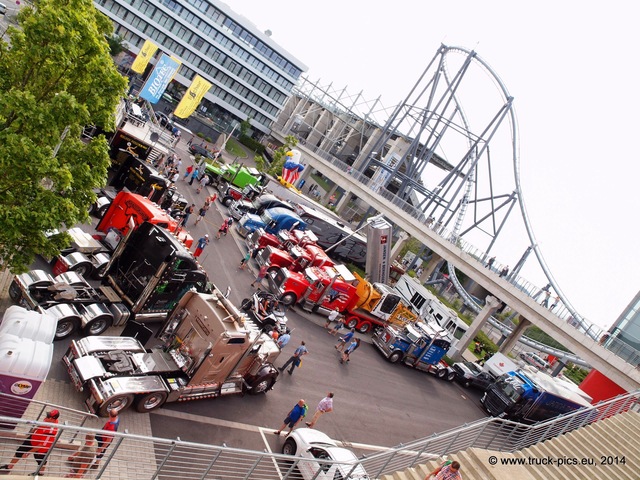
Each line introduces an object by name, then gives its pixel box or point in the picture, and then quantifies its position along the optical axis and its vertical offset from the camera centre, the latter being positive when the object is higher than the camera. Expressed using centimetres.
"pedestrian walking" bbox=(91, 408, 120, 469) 975 -701
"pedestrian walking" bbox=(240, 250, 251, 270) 2552 -680
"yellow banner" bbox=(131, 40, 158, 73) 4225 -82
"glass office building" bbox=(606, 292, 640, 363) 2645 +167
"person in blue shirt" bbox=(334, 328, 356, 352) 2184 -659
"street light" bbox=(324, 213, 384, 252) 3237 -143
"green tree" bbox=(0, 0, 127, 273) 1019 -247
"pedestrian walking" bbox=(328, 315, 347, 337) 2391 -659
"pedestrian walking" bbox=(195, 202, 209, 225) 2823 -651
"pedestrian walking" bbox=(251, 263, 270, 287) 2412 -651
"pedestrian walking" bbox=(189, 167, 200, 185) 3526 -606
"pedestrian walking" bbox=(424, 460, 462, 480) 1018 -417
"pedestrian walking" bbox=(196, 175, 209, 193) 3518 -602
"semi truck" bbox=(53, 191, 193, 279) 1659 -715
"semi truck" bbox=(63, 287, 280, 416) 1167 -704
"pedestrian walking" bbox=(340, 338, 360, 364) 2159 -658
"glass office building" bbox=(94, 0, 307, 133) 6450 +431
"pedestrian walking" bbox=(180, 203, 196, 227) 2531 -633
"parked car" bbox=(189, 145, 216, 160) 4675 -564
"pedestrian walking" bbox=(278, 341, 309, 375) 1747 -674
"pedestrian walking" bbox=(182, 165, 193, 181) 3566 -615
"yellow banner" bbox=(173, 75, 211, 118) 3912 -133
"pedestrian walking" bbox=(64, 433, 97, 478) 888 -736
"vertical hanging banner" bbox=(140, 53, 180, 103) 3459 -143
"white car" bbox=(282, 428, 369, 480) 1136 -650
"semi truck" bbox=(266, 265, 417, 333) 2391 -543
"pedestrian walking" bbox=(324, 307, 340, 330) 2371 -622
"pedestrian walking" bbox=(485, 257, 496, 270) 3428 +57
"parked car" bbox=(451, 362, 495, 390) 2767 -569
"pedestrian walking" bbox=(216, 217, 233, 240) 2804 -655
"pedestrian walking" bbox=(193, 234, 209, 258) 2281 -665
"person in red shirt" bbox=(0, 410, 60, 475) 852 -717
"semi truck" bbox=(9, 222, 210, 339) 1374 -726
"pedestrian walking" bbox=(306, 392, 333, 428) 1477 -630
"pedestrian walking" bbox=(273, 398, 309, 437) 1366 -660
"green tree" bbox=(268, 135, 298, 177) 5061 -228
